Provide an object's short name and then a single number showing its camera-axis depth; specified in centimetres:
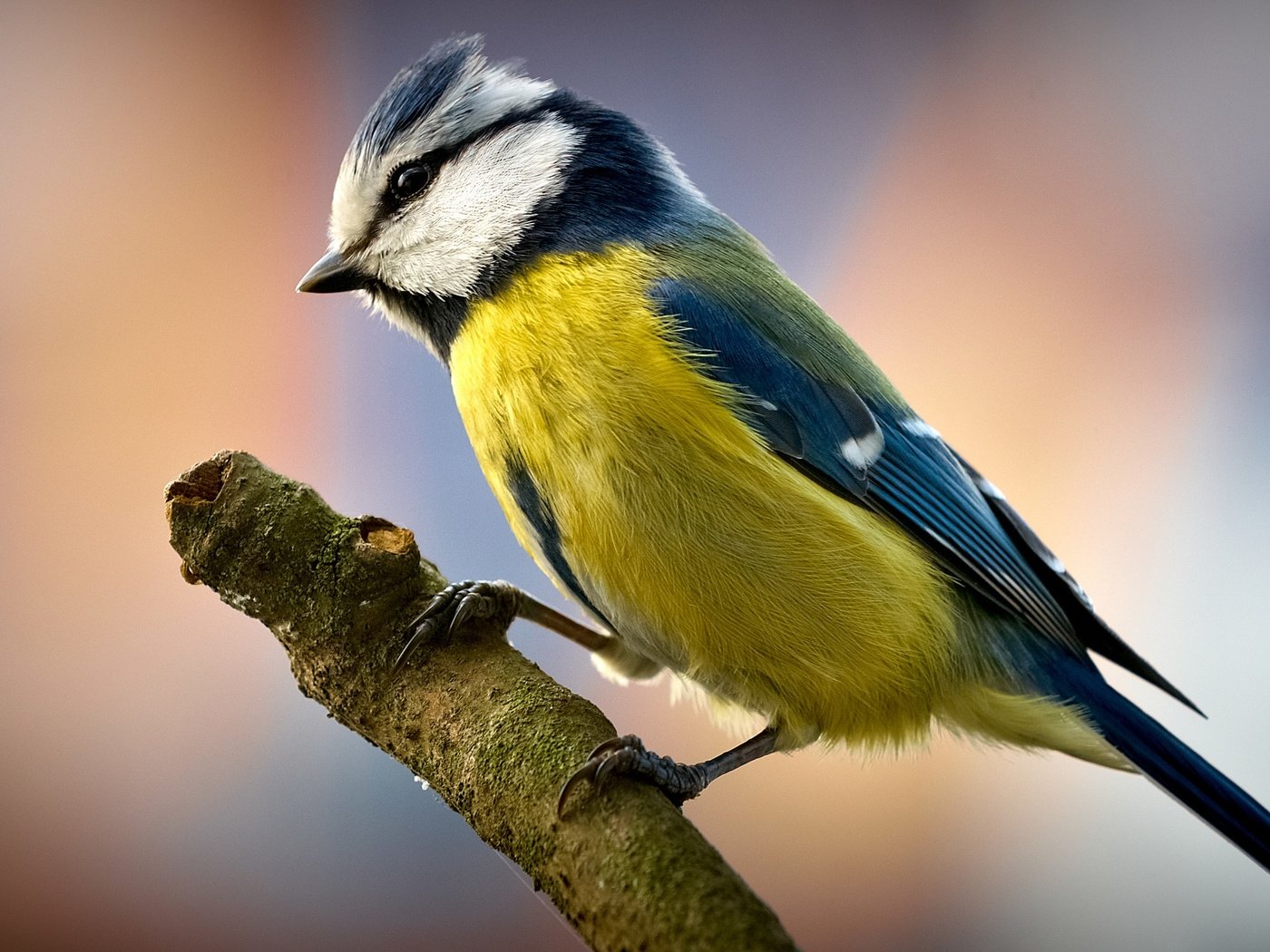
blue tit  137
